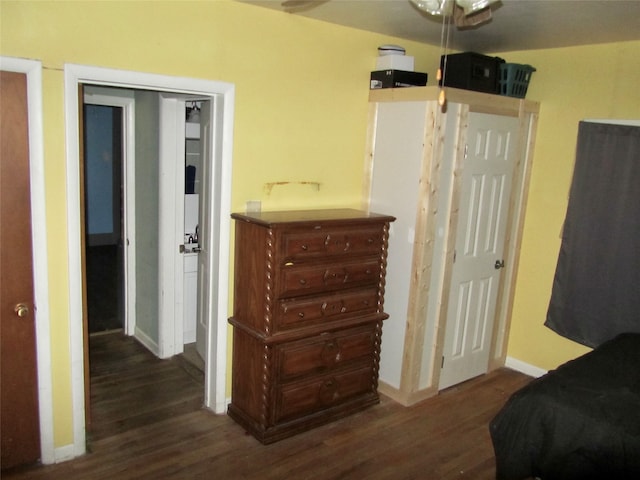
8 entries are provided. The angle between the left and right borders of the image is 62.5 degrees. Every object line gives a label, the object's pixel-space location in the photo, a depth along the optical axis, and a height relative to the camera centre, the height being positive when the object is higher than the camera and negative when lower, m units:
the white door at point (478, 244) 3.62 -0.54
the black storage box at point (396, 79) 3.51 +0.56
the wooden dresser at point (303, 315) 3.00 -0.94
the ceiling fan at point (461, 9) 2.04 +0.63
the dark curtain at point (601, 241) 3.45 -0.44
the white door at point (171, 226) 3.90 -0.59
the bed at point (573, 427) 2.20 -1.10
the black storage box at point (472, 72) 3.51 +0.65
